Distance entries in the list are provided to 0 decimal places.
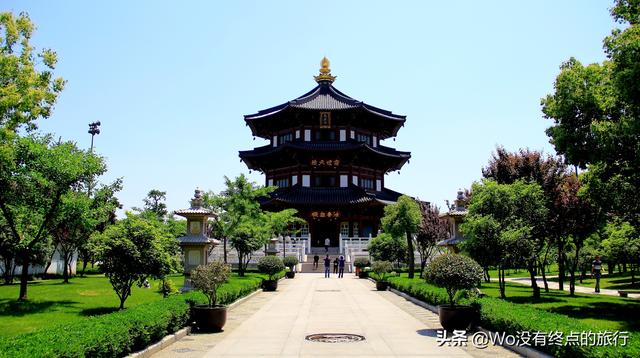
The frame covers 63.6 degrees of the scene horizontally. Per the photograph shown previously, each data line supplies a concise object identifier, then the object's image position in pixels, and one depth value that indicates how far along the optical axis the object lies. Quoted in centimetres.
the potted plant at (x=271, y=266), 2824
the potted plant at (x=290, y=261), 3894
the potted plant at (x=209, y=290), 1341
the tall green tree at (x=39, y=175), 2025
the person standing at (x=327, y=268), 3666
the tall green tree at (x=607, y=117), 1382
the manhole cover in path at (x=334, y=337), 1198
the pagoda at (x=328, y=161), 4962
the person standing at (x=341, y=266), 3700
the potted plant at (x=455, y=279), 1306
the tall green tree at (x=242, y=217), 3145
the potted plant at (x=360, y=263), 3826
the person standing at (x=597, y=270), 2745
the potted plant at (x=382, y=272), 2702
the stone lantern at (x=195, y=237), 2362
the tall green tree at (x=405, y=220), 2984
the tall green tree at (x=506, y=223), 1836
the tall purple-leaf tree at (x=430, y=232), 3531
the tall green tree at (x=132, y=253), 1477
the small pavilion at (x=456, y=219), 2322
